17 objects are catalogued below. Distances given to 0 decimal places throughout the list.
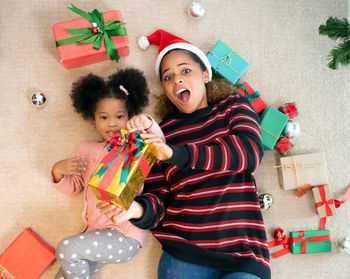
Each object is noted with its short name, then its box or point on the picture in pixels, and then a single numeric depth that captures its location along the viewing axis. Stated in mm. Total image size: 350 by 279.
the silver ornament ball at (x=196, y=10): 1392
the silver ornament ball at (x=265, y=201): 1312
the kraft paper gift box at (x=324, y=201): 1314
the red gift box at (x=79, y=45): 1291
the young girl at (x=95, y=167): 1128
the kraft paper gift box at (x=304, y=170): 1316
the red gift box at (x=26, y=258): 1269
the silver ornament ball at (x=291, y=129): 1334
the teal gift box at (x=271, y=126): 1325
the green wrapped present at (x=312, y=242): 1327
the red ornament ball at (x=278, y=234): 1313
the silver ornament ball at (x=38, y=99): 1350
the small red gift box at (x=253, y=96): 1372
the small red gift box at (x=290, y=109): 1372
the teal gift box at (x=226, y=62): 1361
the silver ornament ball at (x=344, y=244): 1290
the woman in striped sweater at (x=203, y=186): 1057
